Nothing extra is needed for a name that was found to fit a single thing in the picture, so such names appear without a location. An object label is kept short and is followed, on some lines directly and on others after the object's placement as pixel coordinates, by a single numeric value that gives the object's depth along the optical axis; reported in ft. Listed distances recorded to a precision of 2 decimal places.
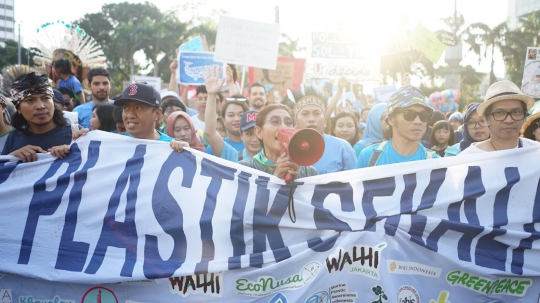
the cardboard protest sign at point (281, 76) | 32.45
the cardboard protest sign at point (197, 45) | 30.63
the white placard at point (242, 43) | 23.85
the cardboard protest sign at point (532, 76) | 20.54
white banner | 10.16
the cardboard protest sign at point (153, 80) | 36.29
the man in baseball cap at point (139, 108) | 12.15
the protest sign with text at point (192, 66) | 27.14
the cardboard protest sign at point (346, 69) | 31.96
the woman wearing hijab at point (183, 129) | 14.87
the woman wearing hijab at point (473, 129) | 16.10
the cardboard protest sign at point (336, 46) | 32.48
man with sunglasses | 11.80
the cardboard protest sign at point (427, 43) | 26.14
